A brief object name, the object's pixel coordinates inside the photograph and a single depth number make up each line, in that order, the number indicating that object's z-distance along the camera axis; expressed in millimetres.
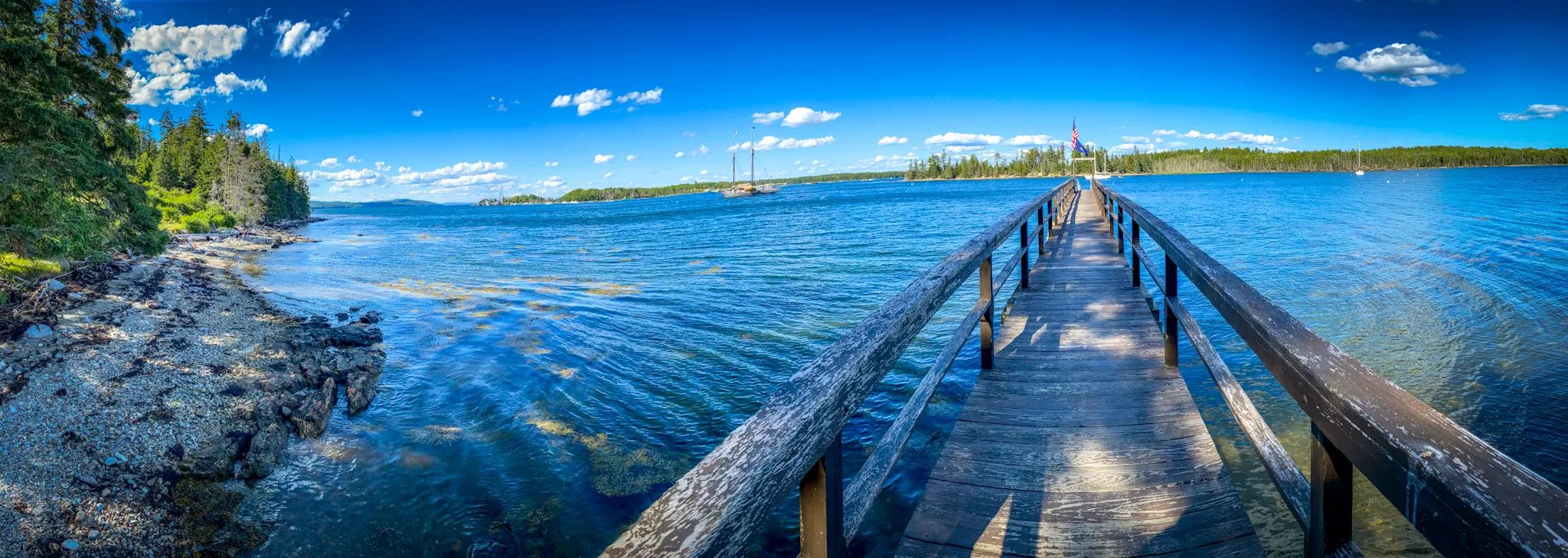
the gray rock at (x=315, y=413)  6844
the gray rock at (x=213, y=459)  5918
